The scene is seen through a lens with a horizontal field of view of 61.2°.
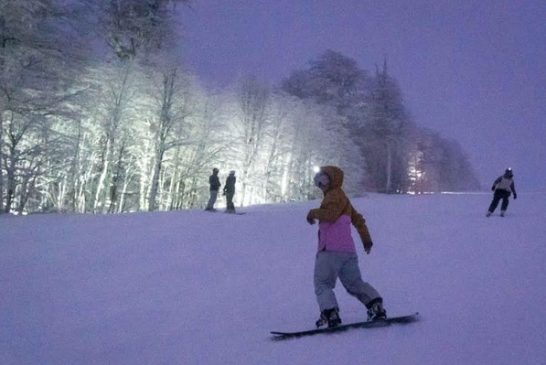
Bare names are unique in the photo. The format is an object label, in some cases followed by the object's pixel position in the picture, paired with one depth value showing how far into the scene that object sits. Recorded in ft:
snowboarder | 16.80
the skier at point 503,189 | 53.16
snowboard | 16.17
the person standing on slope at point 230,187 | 67.77
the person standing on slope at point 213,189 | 68.28
